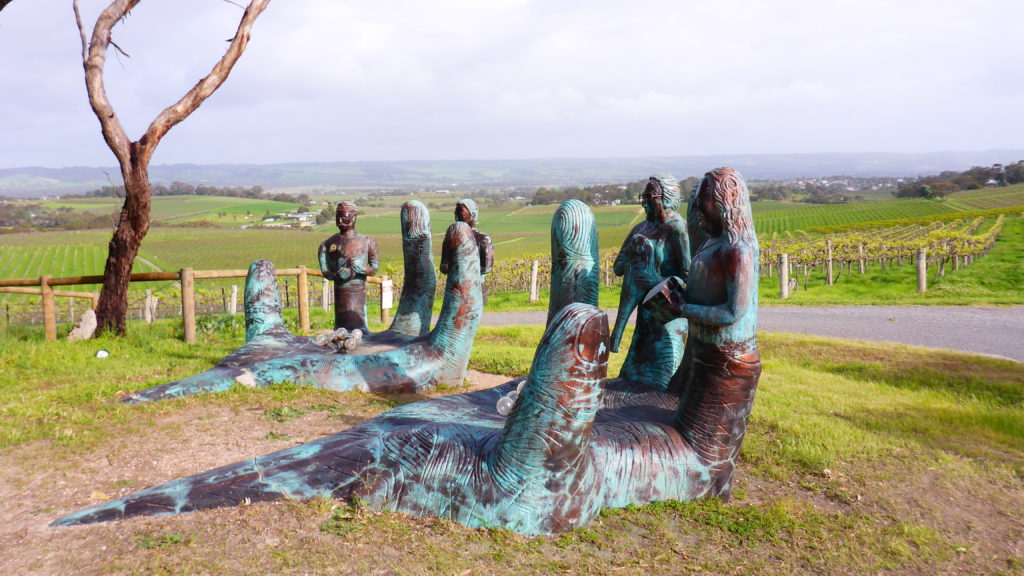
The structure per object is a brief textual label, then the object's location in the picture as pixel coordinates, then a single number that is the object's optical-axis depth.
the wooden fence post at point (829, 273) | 20.51
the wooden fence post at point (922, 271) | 16.47
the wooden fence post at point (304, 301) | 10.80
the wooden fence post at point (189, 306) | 9.76
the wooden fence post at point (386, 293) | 10.18
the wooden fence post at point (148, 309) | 17.75
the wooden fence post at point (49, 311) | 9.54
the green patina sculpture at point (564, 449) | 3.44
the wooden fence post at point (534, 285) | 19.58
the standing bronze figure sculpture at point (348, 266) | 7.88
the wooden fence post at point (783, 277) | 17.53
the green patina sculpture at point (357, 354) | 6.53
